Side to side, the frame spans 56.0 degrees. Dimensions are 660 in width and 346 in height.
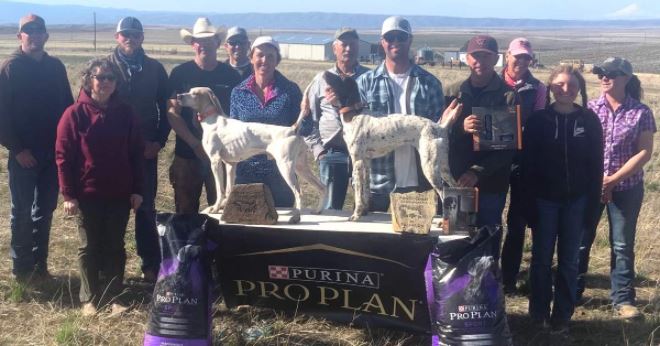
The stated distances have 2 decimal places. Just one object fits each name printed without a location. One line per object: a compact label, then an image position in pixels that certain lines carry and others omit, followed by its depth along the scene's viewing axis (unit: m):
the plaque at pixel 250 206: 4.50
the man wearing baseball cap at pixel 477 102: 4.72
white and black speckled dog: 4.32
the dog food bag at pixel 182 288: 4.14
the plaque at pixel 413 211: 4.13
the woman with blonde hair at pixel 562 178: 4.53
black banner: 4.37
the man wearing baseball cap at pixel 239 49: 5.95
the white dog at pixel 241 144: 4.53
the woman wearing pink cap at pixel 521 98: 5.45
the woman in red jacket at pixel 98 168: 4.85
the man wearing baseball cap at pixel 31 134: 5.54
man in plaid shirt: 4.70
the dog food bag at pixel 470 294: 3.83
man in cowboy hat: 5.44
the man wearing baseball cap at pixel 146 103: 5.62
